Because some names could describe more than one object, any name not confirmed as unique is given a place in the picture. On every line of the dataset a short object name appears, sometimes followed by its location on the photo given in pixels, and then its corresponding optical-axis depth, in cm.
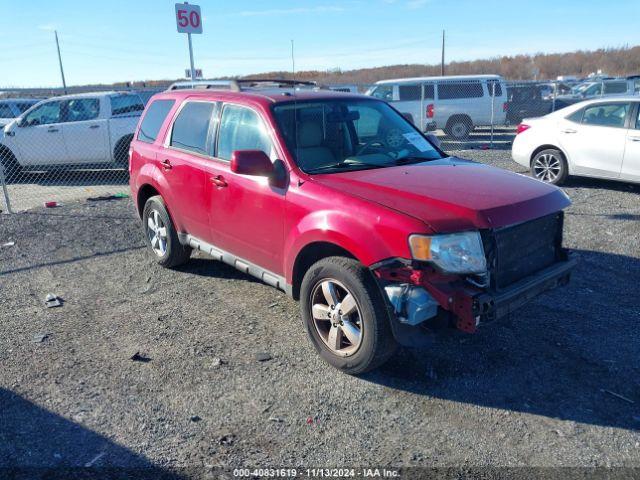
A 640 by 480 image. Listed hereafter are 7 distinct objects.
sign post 1172
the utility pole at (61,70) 3722
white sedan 876
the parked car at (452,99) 1814
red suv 340
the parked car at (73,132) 1184
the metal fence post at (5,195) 859
